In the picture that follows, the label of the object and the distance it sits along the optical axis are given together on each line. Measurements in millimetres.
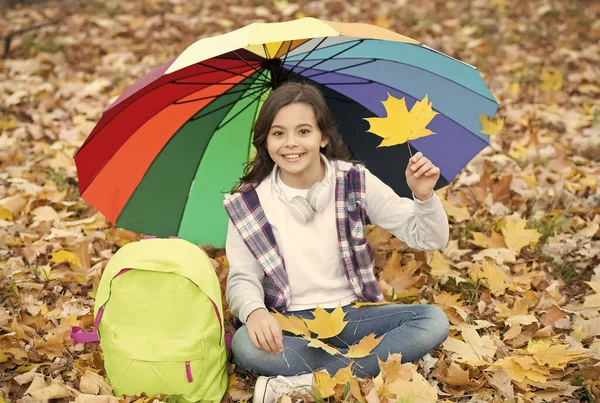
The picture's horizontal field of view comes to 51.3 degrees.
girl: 2293
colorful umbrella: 2584
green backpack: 2145
